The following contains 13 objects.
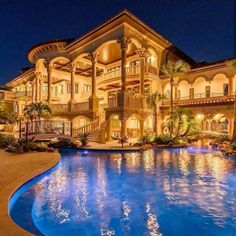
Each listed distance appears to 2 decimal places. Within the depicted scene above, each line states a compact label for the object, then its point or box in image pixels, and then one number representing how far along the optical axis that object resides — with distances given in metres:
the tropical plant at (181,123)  21.92
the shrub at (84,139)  19.19
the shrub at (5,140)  17.17
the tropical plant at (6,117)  25.88
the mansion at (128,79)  23.16
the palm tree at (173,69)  23.09
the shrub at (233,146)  16.72
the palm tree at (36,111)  24.00
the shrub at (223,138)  20.97
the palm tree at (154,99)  22.11
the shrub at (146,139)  20.73
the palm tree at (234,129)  18.52
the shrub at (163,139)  20.84
